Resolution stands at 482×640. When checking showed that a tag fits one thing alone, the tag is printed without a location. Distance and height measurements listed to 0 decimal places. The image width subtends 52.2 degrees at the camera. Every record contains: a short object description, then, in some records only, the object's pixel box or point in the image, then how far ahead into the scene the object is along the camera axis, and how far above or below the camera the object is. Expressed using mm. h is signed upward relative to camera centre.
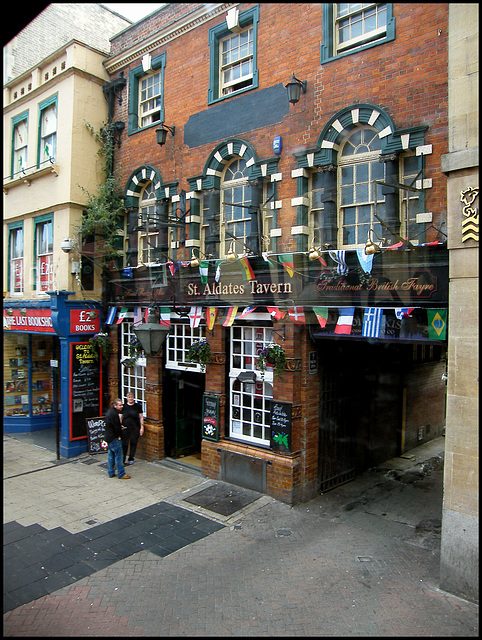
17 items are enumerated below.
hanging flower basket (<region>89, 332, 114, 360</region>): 13352 -668
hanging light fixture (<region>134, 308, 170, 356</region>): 9953 -271
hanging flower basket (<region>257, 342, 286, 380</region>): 9508 -739
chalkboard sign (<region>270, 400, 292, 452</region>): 9539 -2061
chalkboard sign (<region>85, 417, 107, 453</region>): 12961 -3031
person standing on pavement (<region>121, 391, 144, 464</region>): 11859 -2559
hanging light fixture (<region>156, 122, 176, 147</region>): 11873 +4513
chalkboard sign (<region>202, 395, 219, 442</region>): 10875 -2177
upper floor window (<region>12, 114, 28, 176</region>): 15398 +5538
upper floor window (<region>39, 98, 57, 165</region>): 14141 +5498
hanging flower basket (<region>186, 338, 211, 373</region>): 10929 -727
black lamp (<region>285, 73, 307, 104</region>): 9305 +4394
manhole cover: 9375 -3550
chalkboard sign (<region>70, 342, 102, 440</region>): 13023 -1803
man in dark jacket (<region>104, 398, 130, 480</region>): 10680 -2667
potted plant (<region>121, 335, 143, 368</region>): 12750 -848
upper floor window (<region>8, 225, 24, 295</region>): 15484 +1909
